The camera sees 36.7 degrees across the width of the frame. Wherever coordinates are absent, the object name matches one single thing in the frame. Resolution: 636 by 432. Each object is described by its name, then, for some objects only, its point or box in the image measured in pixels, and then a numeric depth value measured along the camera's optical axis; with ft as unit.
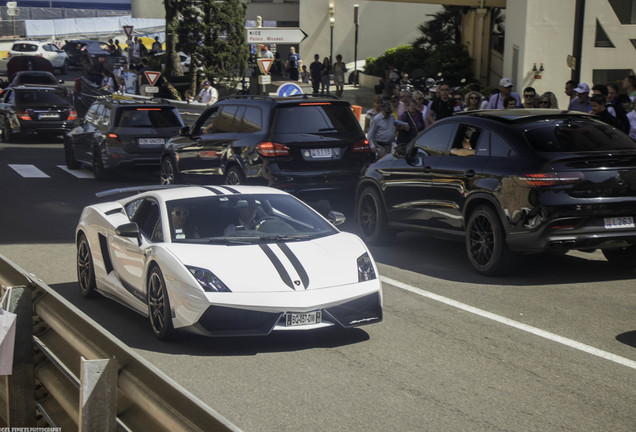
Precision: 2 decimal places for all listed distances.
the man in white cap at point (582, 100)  49.96
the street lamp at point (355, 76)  145.07
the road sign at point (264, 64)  89.21
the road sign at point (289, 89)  76.33
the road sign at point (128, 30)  159.04
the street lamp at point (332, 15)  155.75
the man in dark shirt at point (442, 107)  57.06
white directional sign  88.22
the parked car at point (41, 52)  202.80
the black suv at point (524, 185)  33.09
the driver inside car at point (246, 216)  28.27
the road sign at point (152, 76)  116.57
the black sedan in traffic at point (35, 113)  94.58
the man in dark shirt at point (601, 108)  43.29
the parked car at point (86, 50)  195.25
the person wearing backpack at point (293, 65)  152.25
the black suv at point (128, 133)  66.64
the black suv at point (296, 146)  47.75
